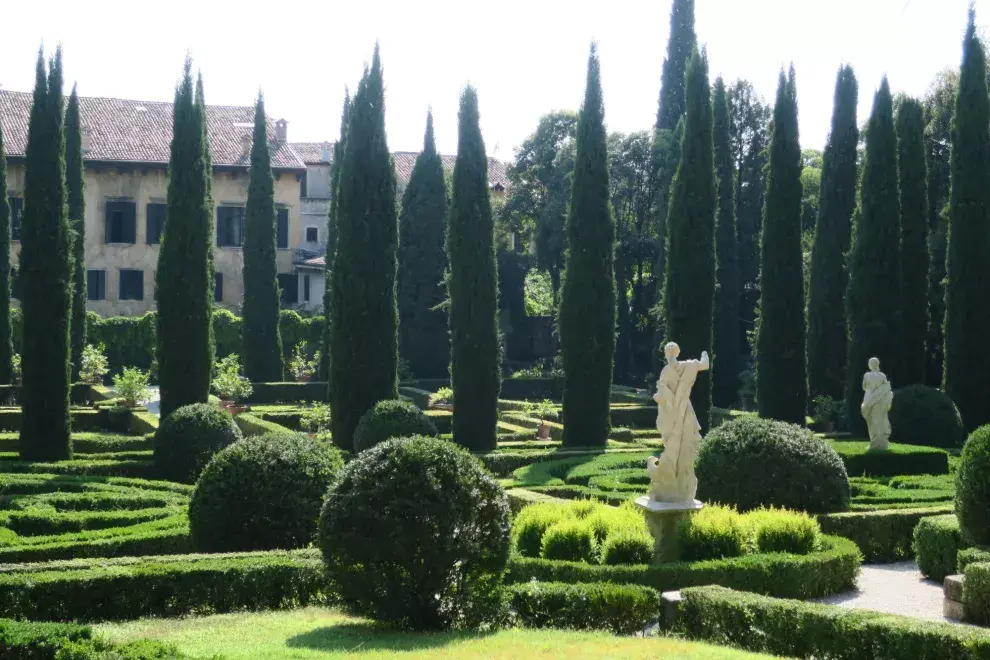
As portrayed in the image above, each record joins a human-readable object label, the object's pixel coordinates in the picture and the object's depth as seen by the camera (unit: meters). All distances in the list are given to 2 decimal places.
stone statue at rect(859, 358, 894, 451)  21.58
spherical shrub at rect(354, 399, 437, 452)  22.25
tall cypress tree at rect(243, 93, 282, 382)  41.03
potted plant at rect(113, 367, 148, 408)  30.83
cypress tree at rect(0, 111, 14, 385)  36.72
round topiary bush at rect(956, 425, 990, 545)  13.15
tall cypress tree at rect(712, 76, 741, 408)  36.84
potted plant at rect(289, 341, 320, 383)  43.06
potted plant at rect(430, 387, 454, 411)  34.09
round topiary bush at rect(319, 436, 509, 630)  10.66
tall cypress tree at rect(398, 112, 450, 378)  43.75
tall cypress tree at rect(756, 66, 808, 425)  29.12
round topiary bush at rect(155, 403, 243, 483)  21.73
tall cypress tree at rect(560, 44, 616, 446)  26.25
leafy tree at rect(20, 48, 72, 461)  23.67
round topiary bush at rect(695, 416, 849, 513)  16.25
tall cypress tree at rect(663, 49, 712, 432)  26.94
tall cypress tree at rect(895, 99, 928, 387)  30.75
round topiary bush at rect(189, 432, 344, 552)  14.30
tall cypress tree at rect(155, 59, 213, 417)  26.09
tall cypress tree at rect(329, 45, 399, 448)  25.25
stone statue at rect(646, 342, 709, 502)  13.68
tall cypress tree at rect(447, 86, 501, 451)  25.84
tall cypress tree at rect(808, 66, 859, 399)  33.72
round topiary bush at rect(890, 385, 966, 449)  26.12
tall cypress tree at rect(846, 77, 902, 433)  29.75
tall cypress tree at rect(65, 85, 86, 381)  38.03
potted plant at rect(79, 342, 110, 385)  37.94
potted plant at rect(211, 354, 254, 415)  35.03
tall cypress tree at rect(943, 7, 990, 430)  29.08
